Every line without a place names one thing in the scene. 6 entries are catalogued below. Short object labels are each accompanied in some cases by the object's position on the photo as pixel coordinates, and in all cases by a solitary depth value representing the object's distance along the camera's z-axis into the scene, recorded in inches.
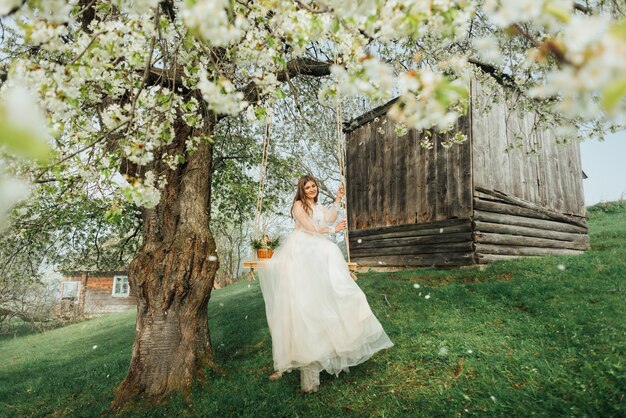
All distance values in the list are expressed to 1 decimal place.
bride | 194.5
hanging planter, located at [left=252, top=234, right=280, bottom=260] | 223.1
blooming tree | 75.0
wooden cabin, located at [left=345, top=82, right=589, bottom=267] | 414.0
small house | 1129.4
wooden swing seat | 198.7
